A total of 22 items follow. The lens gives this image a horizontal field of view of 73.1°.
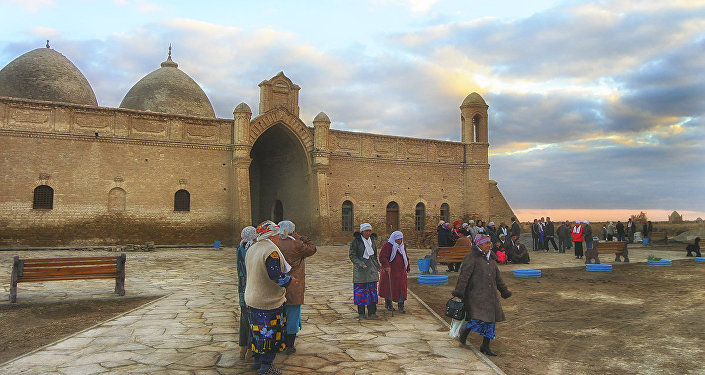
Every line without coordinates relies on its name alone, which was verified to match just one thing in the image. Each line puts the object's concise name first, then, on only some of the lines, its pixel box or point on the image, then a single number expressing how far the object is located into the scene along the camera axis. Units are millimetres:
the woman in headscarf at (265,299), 4797
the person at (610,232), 27797
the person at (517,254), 16188
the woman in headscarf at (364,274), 7621
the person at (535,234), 22375
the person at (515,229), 19781
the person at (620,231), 24819
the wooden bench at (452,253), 13227
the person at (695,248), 18100
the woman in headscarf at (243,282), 5352
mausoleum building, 19766
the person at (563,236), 21156
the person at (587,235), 17328
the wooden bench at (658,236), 27391
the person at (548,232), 22234
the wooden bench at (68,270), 8266
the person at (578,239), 17906
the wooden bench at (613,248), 15969
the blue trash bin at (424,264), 13625
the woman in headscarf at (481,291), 5781
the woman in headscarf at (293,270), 5625
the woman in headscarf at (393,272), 8031
